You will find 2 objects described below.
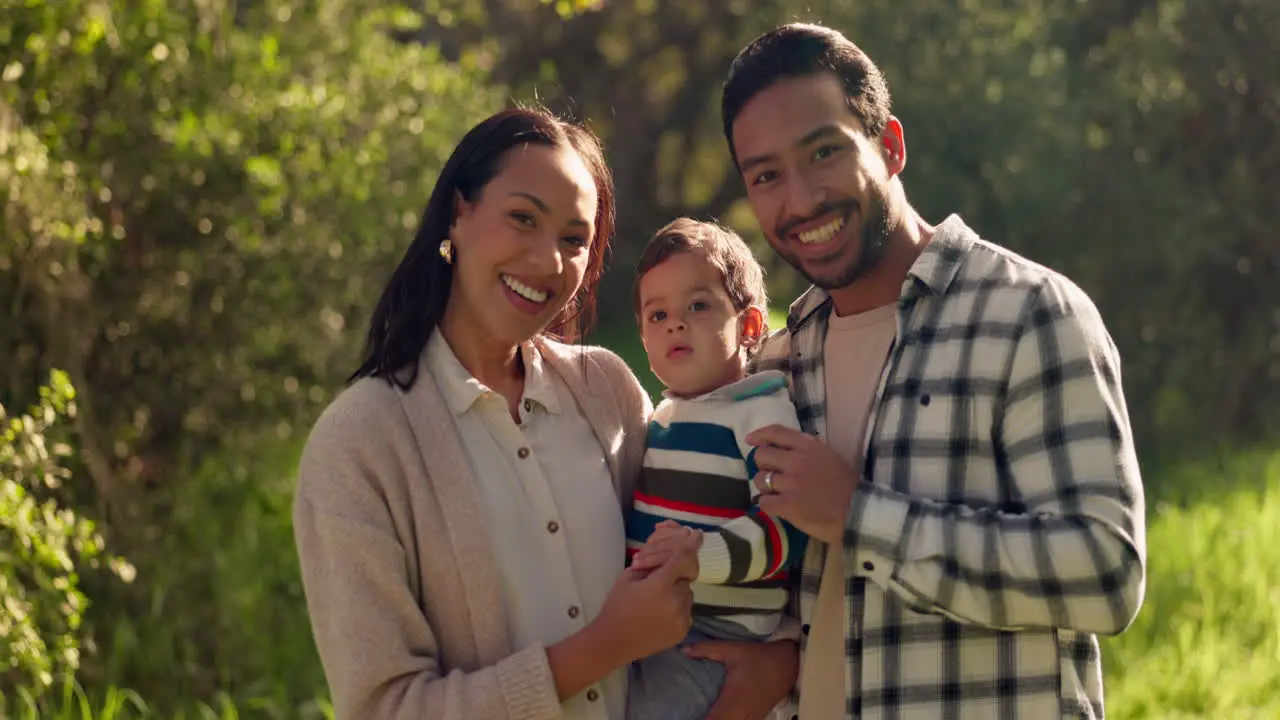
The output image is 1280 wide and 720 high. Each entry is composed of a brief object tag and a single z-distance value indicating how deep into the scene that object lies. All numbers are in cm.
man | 256
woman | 258
